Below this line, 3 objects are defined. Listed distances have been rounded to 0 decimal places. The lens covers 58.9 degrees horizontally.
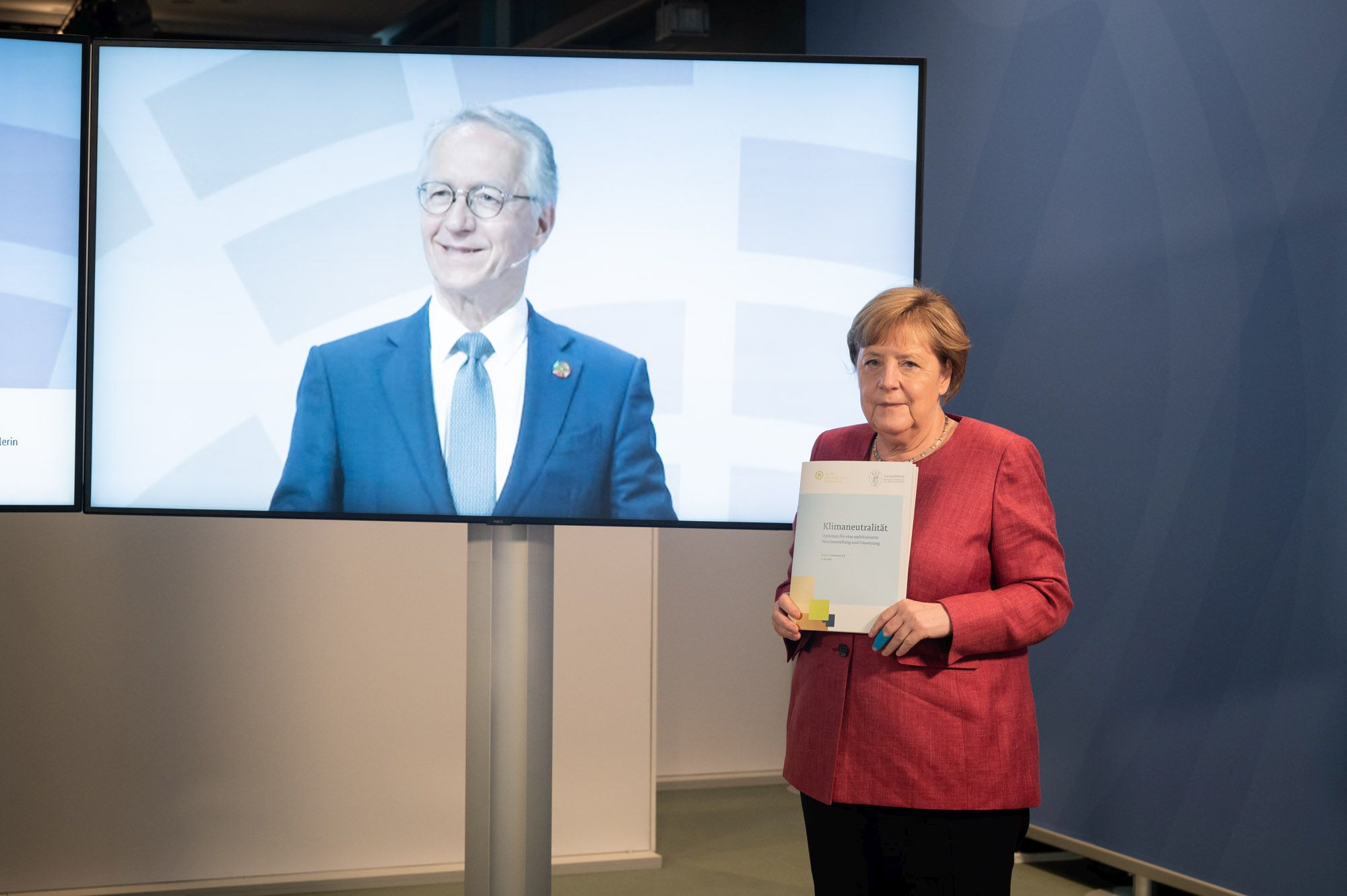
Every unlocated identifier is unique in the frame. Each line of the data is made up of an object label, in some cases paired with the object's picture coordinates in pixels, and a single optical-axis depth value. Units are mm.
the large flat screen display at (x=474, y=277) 2426
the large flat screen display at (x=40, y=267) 2463
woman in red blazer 1777
